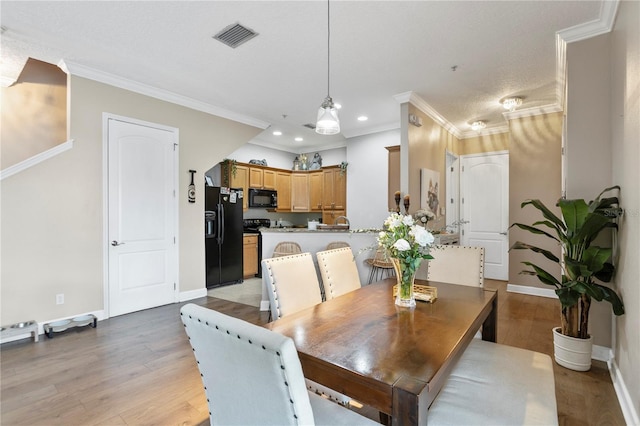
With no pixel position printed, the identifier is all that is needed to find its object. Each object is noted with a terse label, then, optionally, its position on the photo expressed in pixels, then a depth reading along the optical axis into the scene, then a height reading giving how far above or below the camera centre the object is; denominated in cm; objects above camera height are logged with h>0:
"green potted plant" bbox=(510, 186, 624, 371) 222 -44
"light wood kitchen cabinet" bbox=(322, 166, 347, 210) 662 +47
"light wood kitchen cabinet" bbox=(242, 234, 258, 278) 596 -89
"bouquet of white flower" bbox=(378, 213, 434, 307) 163 -20
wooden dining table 95 -53
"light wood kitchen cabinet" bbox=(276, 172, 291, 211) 712 +47
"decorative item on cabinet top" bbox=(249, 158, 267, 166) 666 +104
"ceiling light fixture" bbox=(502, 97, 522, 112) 429 +151
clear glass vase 170 -42
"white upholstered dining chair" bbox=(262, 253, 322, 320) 184 -46
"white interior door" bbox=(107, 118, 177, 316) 376 -9
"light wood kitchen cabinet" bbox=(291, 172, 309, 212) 733 +43
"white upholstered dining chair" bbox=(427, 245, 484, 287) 234 -43
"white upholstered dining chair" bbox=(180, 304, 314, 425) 77 -44
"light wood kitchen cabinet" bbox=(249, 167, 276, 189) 648 +69
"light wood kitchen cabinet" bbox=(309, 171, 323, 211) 710 +46
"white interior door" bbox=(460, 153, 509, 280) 573 +8
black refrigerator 516 -44
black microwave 646 +26
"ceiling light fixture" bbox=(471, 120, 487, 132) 536 +150
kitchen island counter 391 -39
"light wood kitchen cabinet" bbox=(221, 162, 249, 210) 604 +64
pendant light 240 +71
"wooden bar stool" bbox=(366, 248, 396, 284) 362 -68
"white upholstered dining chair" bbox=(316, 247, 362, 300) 220 -46
